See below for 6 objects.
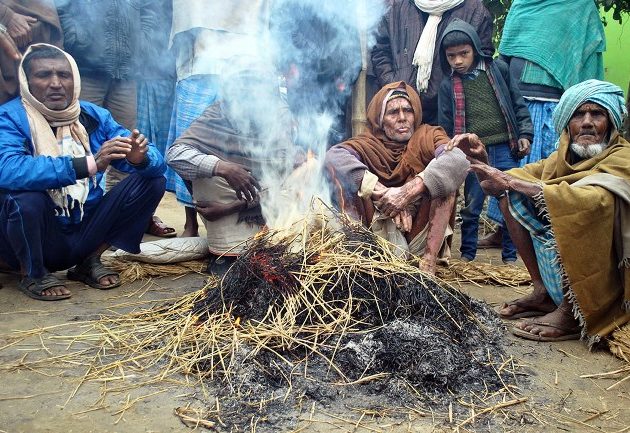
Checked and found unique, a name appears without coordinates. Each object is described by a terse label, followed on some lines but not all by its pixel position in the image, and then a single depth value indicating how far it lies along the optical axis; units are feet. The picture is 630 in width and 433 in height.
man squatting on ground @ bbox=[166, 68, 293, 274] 15.34
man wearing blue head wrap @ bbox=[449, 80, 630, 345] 11.37
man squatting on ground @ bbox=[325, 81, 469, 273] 14.76
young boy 16.90
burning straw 9.55
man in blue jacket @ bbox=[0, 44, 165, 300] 13.61
